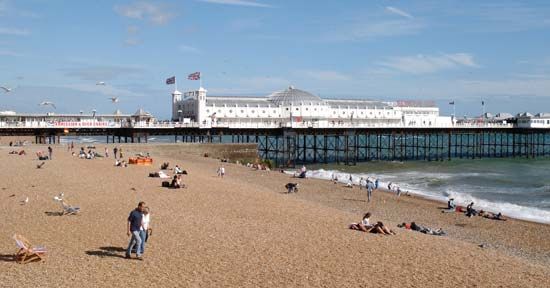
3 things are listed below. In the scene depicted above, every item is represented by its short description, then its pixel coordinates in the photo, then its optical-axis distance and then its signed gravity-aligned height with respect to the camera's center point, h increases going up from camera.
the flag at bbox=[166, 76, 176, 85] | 59.62 +3.90
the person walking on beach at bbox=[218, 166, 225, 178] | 29.27 -2.59
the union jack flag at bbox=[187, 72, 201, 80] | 54.41 +4.04
